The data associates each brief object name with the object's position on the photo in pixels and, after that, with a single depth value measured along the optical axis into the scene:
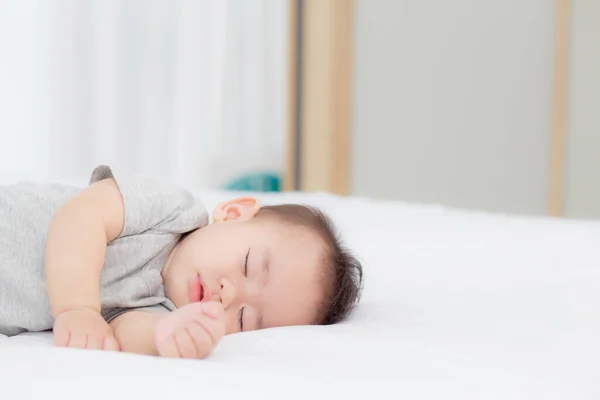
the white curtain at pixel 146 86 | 2.98
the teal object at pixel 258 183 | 3.42
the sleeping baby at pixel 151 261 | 1.06
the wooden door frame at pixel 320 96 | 3.51
